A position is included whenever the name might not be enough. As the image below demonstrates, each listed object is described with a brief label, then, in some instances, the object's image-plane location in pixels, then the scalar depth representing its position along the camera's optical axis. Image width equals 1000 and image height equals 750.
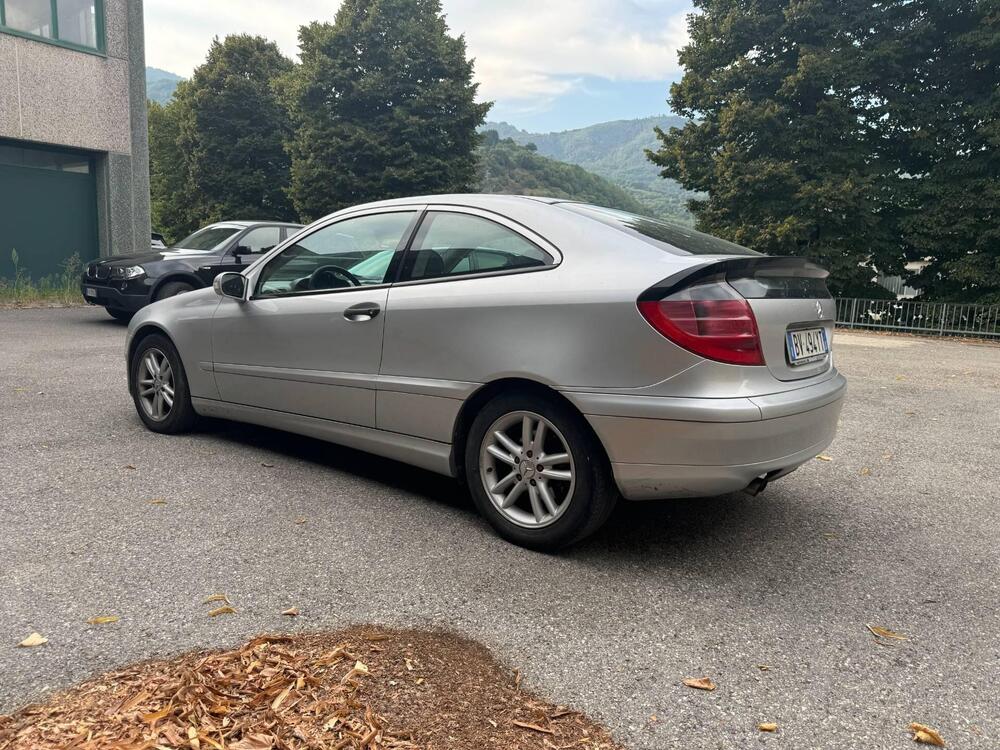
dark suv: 10.61
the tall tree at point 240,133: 36.34
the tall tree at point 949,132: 17.66
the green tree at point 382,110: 29.02
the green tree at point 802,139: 19.14
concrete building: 14.88
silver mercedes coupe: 2.99
